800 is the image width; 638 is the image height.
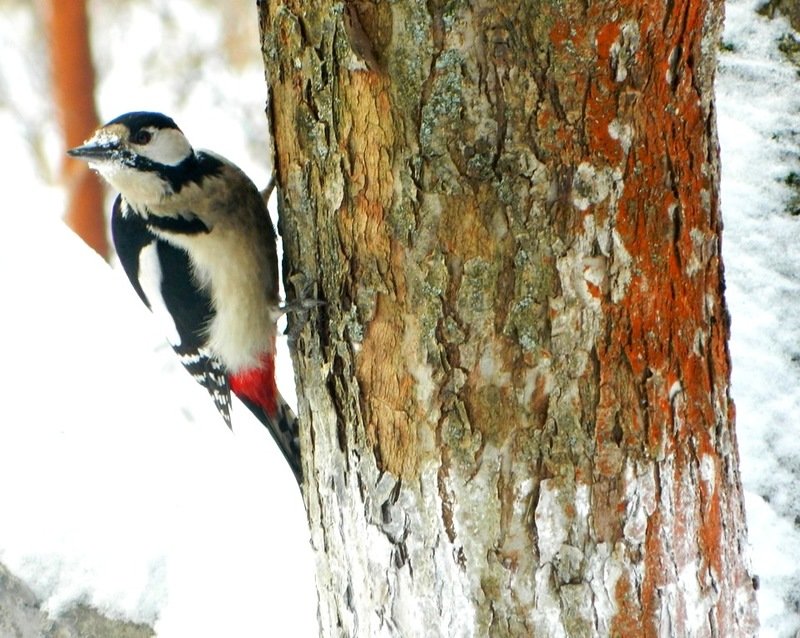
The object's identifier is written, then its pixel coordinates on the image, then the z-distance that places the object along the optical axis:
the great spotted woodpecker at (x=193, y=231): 4.50
